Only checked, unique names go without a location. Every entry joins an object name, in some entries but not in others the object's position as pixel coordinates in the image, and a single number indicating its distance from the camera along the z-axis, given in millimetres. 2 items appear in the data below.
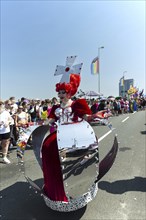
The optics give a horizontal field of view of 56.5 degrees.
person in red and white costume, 1802
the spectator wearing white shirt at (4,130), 3550
